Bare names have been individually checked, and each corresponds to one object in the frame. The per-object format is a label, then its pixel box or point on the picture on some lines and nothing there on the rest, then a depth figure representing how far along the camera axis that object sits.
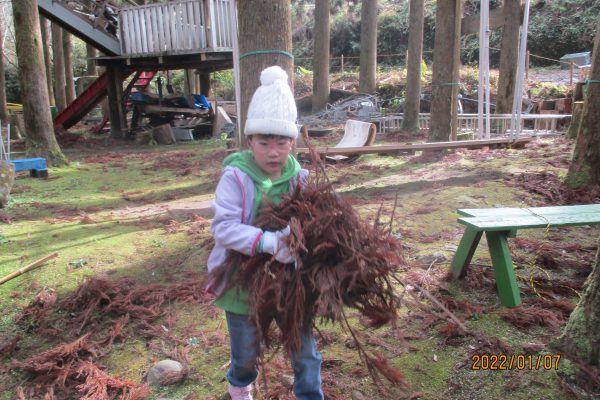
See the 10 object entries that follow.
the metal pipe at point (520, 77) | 7.17
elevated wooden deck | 12.88
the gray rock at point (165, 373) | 2.83
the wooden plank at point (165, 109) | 15.23
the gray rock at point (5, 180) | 6.75
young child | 2.04
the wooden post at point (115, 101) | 15.17
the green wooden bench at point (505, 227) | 3.32
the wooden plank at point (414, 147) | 7.26
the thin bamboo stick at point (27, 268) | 4.18
